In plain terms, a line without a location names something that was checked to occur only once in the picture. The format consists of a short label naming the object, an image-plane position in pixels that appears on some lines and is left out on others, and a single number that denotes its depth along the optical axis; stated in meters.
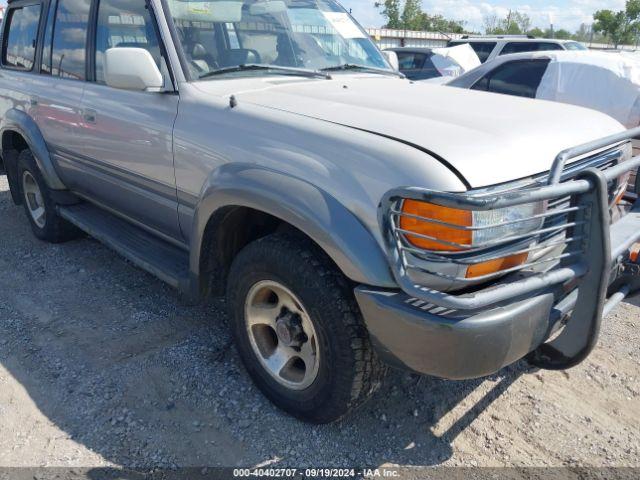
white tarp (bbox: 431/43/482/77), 10.66
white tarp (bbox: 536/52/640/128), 6.15
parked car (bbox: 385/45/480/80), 10.53
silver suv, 1.93
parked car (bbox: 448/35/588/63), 11.23
